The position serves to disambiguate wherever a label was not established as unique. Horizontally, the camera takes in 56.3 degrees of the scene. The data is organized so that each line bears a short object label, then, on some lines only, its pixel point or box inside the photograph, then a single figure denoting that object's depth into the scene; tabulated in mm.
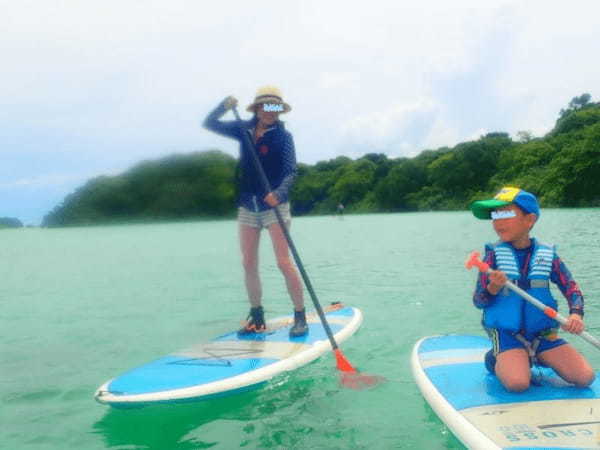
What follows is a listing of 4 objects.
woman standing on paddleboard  5109
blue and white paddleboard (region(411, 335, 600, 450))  2889
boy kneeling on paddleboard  3598
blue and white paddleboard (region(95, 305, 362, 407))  3805
